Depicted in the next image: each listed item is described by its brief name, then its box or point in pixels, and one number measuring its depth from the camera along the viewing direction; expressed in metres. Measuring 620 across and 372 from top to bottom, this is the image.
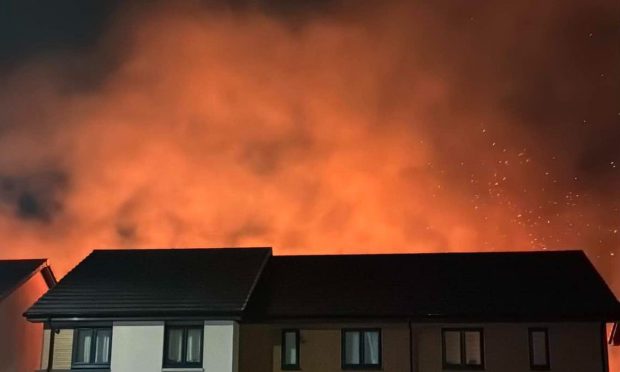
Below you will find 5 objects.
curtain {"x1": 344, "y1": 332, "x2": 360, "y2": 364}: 20.53
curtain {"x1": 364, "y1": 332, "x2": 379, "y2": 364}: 20.47
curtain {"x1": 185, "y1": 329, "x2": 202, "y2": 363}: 20.27
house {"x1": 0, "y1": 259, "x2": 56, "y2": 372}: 24.12
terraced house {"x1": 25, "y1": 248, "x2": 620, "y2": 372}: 20.03
